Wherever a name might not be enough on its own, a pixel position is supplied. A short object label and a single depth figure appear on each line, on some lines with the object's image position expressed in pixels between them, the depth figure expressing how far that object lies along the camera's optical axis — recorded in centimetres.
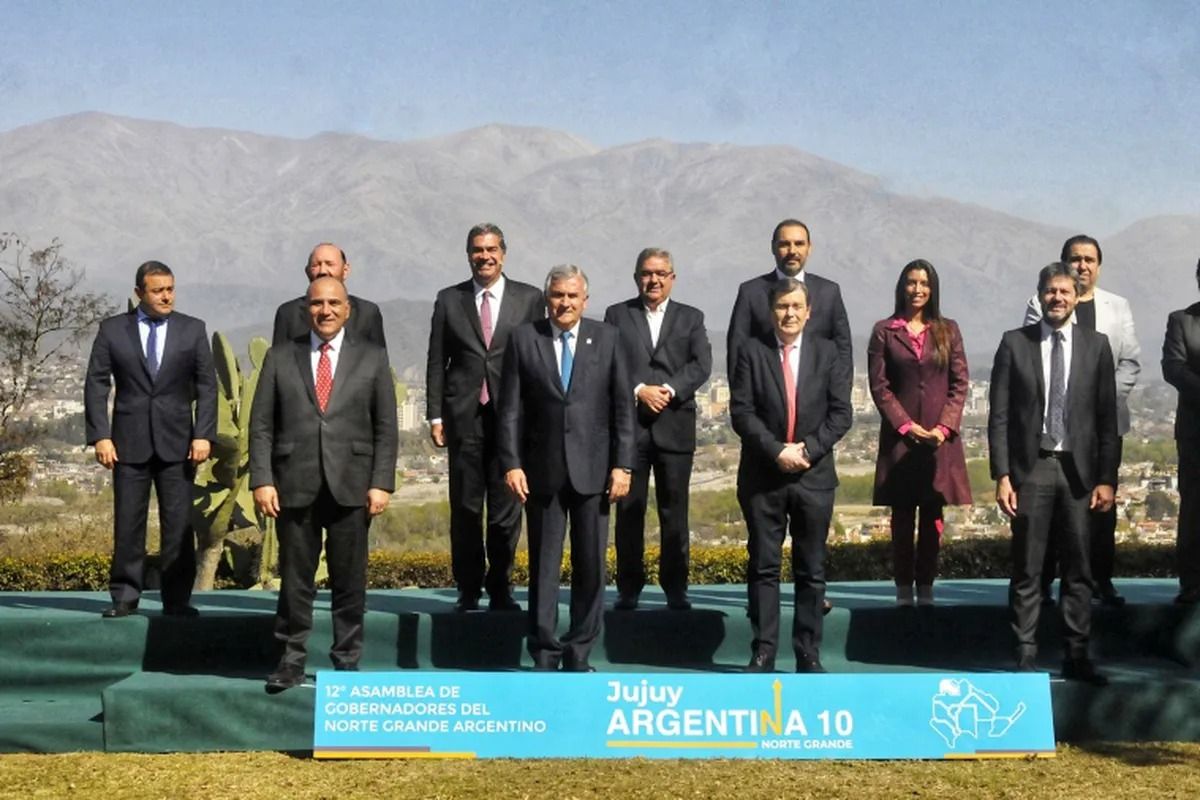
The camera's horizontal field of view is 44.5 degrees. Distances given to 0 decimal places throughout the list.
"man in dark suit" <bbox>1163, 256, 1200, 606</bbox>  687
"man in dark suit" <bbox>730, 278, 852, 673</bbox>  628
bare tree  1664
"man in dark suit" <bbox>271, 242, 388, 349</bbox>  677
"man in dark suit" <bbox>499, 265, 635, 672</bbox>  619
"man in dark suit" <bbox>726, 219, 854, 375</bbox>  687
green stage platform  607
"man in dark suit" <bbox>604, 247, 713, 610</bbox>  690
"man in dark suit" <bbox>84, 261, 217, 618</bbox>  682
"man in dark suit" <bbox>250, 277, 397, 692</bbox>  607
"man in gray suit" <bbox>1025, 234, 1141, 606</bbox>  703
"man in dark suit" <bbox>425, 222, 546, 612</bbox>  681
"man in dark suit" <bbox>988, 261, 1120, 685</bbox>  628
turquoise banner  570
